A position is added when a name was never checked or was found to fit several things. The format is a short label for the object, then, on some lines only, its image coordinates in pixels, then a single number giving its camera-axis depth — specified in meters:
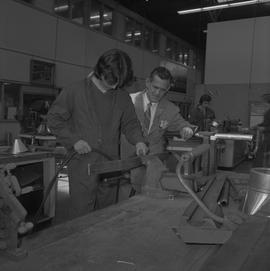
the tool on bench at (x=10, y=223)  0.82
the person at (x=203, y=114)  4.23
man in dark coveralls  1.57
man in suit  2.01
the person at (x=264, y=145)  3.93
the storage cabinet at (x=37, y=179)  2.57
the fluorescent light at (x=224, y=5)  5.45
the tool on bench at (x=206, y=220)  0.90
